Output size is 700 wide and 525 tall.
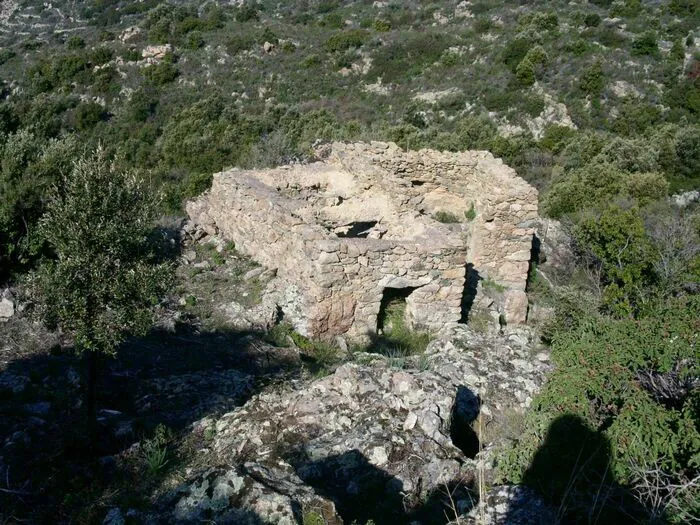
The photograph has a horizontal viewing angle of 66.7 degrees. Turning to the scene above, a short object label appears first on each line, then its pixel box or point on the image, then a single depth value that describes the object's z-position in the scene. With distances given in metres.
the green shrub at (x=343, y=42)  37.41
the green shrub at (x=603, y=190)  14.74
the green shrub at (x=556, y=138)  22.08
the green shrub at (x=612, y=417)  3.65
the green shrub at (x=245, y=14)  44.44
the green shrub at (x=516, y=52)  30.09
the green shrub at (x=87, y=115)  29.17
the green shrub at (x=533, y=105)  25.50
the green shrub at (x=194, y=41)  38.35
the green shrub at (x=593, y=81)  25.88
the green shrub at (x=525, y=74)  27.78
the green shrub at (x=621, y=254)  9.49
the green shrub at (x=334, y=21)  42.96
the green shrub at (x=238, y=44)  37.50
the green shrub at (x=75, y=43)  39.50
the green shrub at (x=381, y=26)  41.29
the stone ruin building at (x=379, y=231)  8.35
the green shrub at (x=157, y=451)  5.13
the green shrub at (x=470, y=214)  12.16
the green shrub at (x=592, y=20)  32.84
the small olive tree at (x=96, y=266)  5.26
